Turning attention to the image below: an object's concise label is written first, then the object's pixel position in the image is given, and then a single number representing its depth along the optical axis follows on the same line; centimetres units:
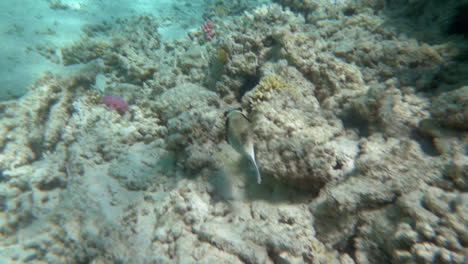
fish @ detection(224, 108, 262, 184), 245
